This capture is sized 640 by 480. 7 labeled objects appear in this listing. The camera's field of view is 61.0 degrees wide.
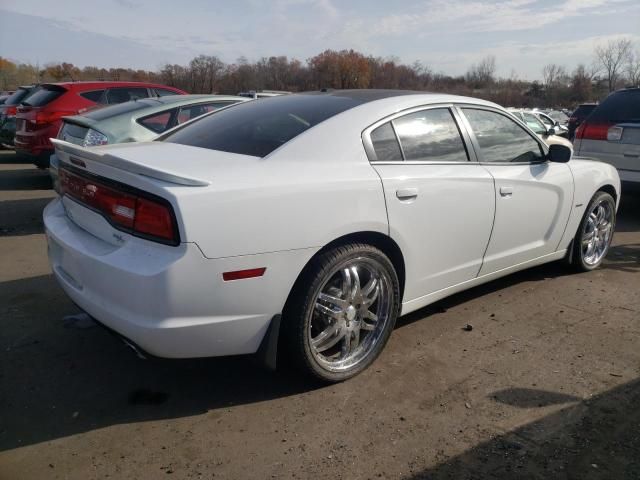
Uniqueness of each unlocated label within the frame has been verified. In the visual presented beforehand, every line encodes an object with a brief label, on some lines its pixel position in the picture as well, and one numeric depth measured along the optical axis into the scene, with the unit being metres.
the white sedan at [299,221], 2.35
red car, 8.17
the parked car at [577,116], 17.69
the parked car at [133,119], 5.96
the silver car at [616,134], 6.73
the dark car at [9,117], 11.23
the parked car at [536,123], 14.22
